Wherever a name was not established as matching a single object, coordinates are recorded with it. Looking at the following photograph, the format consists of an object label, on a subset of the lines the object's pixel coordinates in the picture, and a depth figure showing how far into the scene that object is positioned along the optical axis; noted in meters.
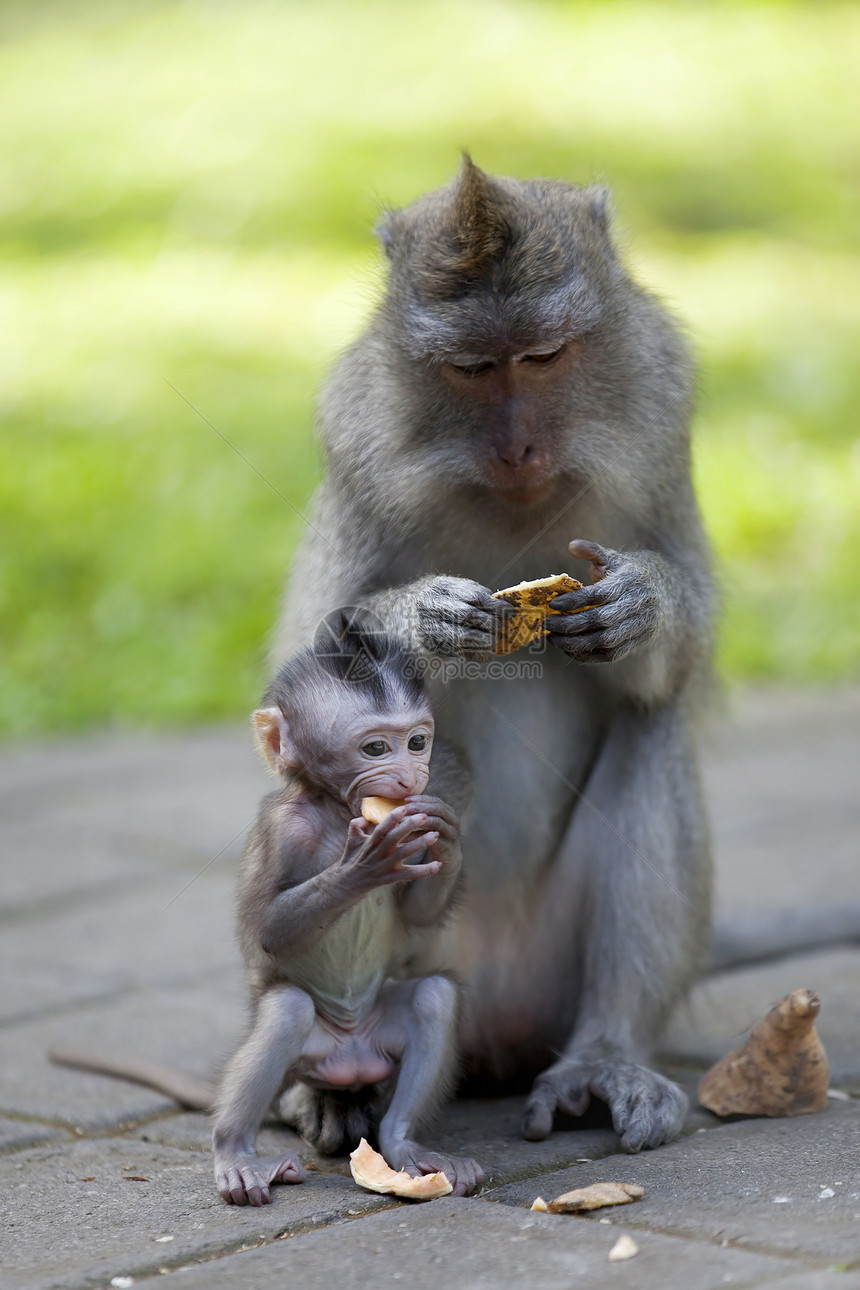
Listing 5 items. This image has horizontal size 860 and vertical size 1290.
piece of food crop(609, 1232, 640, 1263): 5.12
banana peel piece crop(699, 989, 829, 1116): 6.73
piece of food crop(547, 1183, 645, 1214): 5.72
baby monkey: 6.23
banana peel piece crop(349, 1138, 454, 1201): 5.97
